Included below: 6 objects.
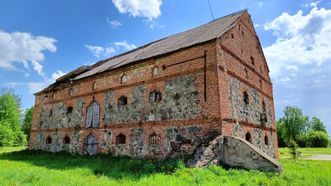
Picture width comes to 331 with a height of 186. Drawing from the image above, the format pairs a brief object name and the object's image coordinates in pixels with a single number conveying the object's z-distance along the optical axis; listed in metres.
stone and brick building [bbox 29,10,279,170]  12.34
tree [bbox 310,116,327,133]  77.12
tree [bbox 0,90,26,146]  43.34
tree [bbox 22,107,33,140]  58.19
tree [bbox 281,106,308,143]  66.56
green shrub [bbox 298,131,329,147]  60.56
